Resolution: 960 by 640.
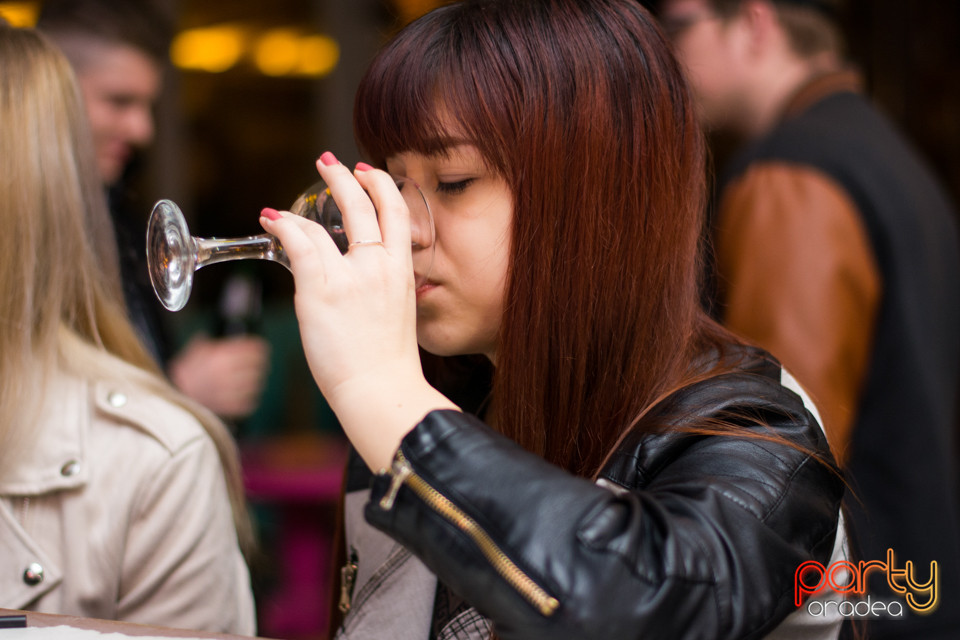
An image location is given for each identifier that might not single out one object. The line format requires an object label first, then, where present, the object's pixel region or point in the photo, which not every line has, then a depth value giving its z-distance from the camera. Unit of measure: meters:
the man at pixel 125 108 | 2.60
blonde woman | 1.37
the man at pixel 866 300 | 2.38
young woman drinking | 0.86
